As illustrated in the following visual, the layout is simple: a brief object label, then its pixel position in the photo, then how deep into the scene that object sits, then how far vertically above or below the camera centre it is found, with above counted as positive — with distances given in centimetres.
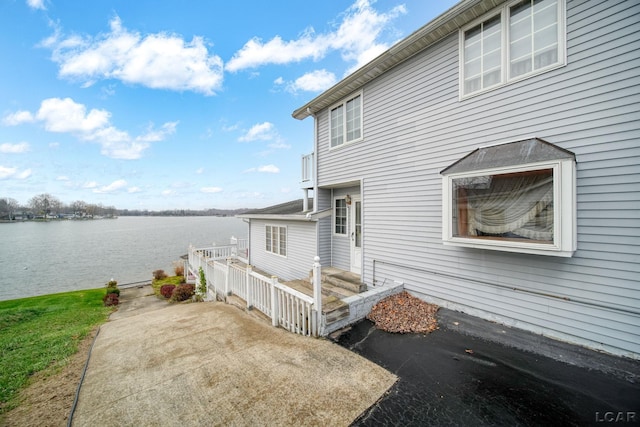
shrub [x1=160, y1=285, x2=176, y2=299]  1314 -450
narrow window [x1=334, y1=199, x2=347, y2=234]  764 -13
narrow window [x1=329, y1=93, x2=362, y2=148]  675 +287
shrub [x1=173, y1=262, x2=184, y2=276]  1823 -457
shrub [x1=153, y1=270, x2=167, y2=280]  1716 -466
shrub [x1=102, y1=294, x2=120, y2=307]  1230 -474
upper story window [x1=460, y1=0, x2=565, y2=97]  366 +296
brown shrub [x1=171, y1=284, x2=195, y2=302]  1188 -419
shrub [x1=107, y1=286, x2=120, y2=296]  1314 -446
